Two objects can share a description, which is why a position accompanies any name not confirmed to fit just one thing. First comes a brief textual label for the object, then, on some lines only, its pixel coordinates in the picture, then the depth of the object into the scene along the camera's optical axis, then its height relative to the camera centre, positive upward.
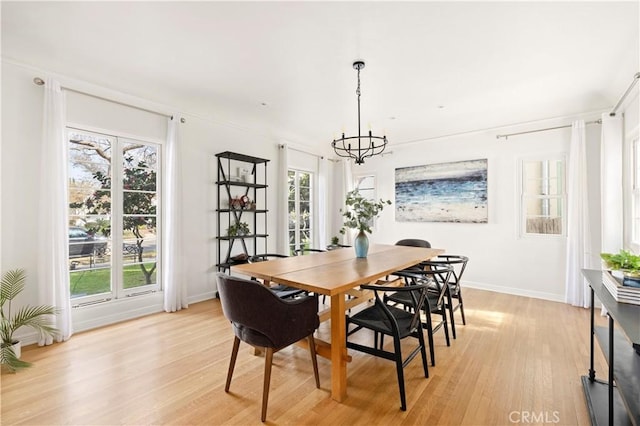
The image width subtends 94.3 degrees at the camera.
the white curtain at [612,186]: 3.53 +0.31
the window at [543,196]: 4.35 +0.24
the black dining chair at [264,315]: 1.79 -0.65
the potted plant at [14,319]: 2.31 -0.95
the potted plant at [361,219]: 2.97 -0.07
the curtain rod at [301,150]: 5.35 +1.21
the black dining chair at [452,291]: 2.89 -0.82
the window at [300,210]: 5.70 +0.05
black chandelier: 2.81 +1.36
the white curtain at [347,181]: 6.33 +0.68
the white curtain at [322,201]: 6.16 +0.23
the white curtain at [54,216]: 2.81 -0.04
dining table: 2.01 -0.48
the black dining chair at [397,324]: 1.94 -0.80
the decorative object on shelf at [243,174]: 4.64 +0.60
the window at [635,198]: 3.27 +0.16
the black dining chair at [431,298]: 2.42 -0.79
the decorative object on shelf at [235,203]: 4.46 +0.14
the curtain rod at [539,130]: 3.95 +1.22
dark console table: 1.35 -0.89
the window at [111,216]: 3.21 -0.05
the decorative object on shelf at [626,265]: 1.57 -0.31
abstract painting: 4.91 +0.35
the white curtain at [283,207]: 5.24 +0.09
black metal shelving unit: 4.40 +0.06
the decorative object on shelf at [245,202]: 4.55 +0.16
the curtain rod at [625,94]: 2.74 +1.24
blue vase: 3.11 -0.34
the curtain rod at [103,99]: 2.84 +1.26
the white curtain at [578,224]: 3.91 -0.15
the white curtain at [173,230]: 3.74 -0.22
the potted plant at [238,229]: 4.38 -0.26
